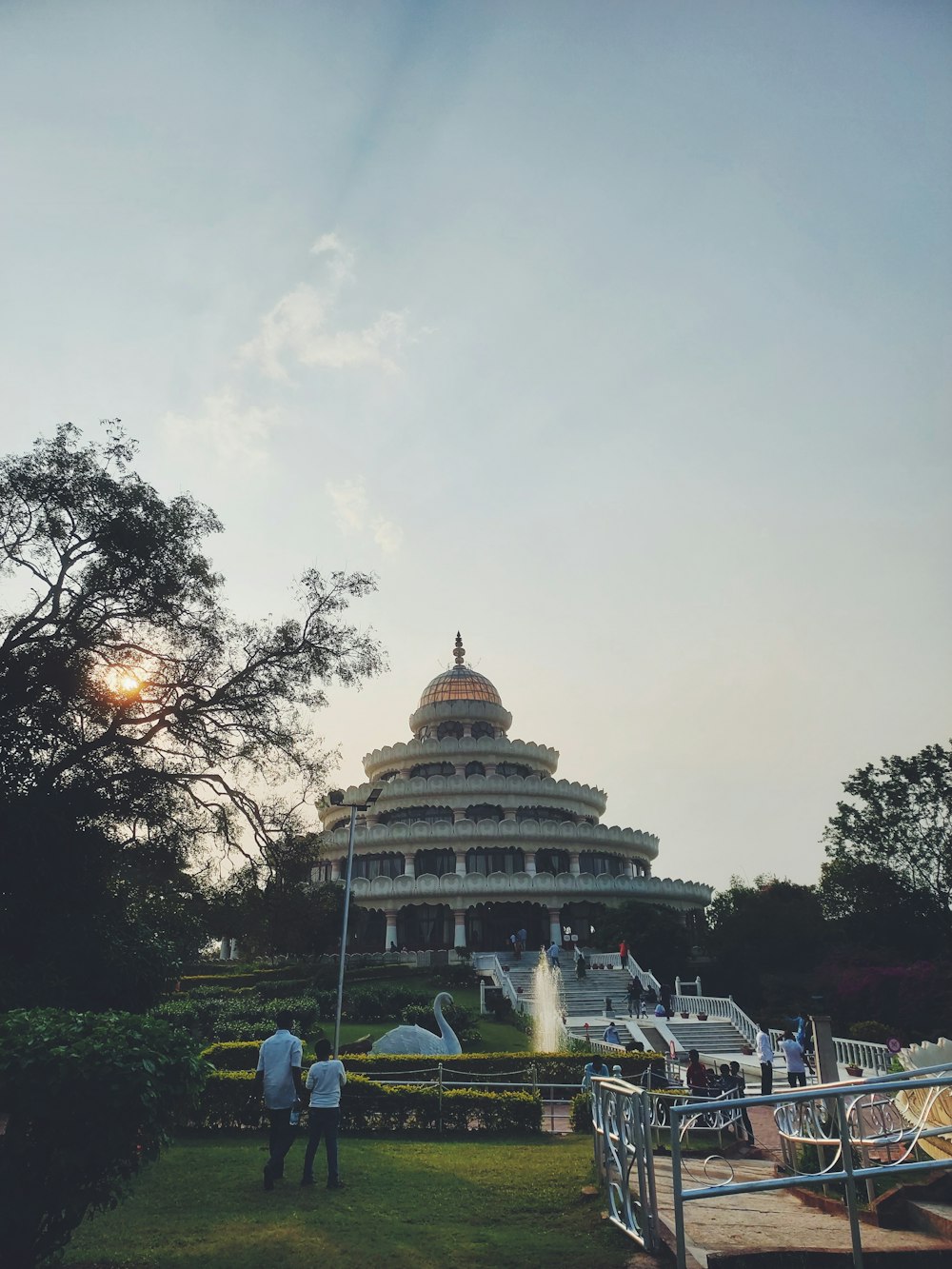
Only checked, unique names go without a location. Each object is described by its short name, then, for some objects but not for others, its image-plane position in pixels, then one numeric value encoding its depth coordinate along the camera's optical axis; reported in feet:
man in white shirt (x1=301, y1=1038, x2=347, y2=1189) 31.78
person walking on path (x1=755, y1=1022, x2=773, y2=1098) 58.18
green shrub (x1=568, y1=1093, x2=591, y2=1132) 48.24
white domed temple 150.82
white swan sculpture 66.28
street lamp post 68.84
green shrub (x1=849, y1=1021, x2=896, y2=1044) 89.45
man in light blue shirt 31.83
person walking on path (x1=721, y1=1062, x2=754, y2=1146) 46.29
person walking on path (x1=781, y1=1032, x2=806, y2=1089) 53.83
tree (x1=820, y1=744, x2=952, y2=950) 131.03
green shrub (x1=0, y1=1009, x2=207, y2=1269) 20.61
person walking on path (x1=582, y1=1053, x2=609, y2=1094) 48.91
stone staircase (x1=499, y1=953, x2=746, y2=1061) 89.92
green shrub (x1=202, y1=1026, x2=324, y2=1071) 54.90
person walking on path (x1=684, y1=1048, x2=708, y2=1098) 54.22
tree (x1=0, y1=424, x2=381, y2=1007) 48.34
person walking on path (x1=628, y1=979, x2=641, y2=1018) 103.35
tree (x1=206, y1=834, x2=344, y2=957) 60.18
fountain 87.15
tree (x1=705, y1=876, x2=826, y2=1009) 128.53
